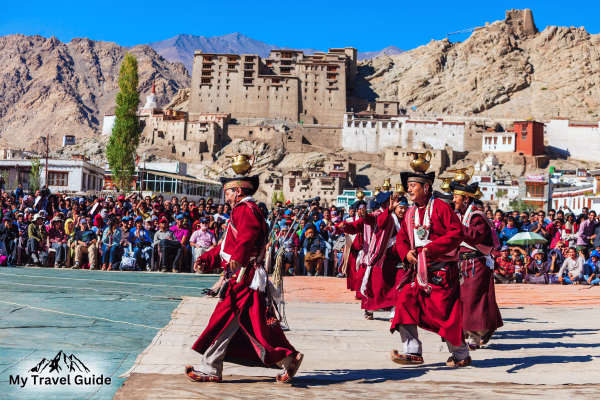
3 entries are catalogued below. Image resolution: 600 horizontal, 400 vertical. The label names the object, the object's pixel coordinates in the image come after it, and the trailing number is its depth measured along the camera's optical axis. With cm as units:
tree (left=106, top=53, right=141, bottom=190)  5553
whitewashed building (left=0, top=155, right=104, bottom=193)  4831
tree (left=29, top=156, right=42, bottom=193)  4681
